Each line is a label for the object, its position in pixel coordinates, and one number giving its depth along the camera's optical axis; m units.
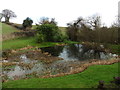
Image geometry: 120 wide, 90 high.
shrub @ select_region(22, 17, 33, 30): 52.29
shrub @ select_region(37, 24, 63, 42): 39.59
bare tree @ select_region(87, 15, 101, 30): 42.49
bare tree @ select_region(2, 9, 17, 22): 72.31
